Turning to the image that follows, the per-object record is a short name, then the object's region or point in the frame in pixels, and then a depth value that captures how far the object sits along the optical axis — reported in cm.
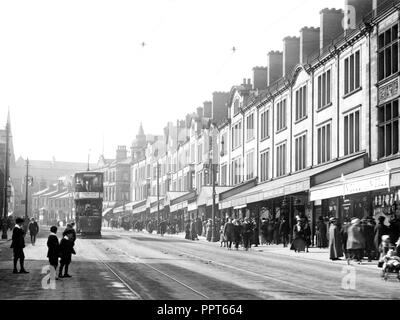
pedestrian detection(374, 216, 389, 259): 2433
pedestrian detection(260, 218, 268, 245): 4141
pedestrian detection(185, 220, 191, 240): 5509
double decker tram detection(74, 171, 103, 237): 4844
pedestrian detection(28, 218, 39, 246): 4050
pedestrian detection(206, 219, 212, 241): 5009
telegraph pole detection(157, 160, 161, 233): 7169
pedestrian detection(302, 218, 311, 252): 3269
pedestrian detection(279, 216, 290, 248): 3816
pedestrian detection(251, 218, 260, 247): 4102
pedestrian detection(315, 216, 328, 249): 3328
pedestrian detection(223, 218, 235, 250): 3881
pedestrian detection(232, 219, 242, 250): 3823
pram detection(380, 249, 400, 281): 1864
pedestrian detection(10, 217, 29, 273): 2019
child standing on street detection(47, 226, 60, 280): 1792
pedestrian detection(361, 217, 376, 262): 2583
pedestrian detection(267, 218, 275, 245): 4125
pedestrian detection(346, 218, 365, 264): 2500
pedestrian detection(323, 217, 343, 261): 2711
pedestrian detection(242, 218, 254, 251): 3741
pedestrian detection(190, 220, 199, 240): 5278
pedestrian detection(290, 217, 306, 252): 3247
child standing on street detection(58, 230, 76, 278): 1912
